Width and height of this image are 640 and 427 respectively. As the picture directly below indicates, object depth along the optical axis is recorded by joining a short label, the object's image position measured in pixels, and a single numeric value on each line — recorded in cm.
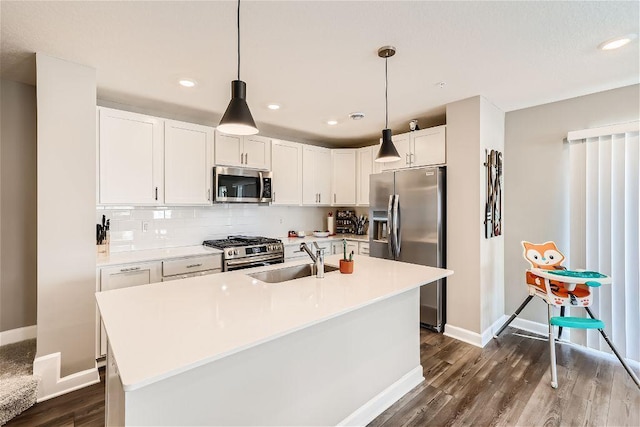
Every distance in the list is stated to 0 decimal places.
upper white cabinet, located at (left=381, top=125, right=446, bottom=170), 336
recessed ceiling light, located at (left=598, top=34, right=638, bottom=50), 191
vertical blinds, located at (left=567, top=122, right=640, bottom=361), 267
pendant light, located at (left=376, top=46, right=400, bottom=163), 232
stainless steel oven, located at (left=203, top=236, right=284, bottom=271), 325
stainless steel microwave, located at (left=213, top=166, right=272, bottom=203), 349
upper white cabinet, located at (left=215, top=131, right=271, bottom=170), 356
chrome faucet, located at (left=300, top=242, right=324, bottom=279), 201
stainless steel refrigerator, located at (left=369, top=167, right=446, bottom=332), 324
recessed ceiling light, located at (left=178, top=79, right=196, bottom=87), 257
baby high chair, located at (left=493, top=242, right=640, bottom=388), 233
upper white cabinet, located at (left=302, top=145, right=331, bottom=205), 445
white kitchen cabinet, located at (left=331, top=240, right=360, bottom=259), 446
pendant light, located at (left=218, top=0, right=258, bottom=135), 157
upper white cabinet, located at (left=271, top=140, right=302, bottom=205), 408
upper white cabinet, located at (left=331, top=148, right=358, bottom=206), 466
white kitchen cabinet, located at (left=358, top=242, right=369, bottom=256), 428
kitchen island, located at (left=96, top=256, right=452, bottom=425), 111
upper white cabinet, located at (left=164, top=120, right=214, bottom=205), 318
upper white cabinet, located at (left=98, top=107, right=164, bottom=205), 276
